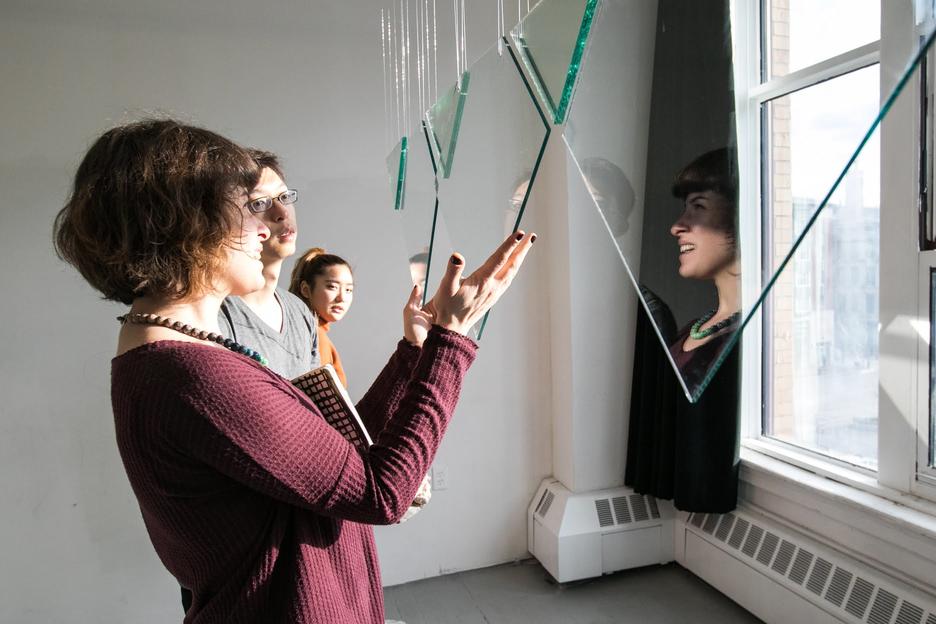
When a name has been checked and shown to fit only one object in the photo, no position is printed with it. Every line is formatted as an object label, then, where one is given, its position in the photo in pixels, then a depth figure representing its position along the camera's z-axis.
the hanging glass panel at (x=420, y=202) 1.53
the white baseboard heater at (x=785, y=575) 1.95
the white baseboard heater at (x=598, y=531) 2.77
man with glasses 1.32
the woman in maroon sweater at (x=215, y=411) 0.81
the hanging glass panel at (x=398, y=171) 1.78
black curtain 2.50
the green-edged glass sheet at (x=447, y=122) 1.27
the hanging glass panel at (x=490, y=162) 1.04
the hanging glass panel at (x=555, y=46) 0.84
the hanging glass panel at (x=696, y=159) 0.70
